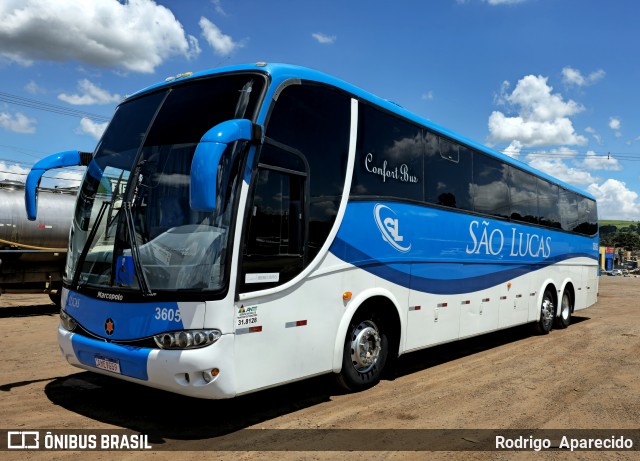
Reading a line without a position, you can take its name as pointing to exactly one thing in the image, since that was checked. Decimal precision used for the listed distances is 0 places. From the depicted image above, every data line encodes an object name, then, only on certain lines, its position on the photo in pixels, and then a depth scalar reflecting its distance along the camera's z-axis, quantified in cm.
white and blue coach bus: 482
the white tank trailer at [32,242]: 1327
